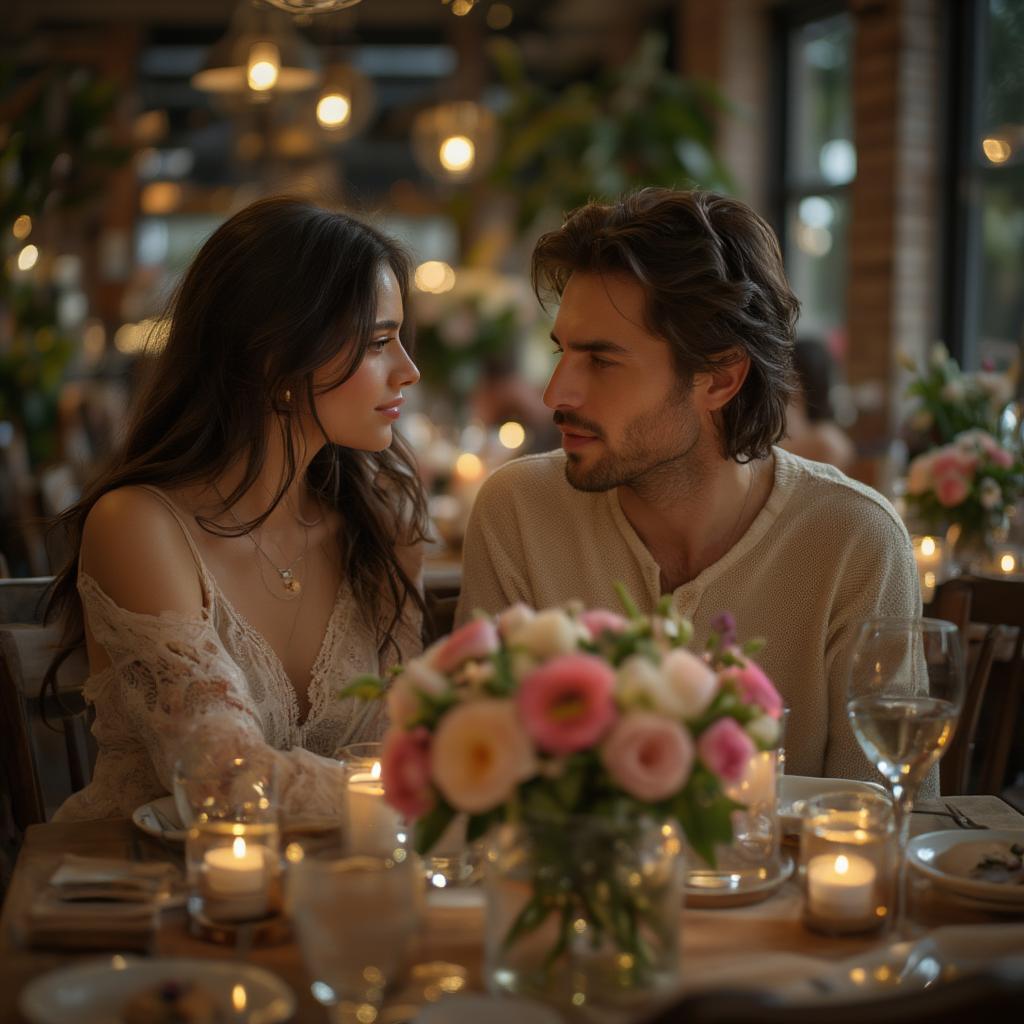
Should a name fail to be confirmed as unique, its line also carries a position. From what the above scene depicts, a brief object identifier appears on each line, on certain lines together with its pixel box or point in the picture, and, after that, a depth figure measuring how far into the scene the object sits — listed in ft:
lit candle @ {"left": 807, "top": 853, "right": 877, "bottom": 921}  4.31
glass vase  3.59
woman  6.63
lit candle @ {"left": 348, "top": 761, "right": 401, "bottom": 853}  4.42
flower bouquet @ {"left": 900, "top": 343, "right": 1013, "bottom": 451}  11.69
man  6.93
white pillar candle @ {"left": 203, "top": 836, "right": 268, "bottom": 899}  4.23
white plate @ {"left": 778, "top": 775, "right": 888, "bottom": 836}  5.31
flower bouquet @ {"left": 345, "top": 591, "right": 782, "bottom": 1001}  3.51
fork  5.34
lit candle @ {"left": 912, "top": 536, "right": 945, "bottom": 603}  10.05
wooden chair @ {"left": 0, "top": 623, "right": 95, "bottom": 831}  6.33
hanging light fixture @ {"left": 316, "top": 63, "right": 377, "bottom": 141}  18.51
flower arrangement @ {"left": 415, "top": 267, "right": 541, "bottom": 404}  21.67
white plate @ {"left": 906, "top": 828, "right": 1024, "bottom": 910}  4.52
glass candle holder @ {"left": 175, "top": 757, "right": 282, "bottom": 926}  4.23
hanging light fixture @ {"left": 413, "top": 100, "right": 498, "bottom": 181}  19.56
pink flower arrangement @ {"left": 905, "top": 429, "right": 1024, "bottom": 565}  10.54
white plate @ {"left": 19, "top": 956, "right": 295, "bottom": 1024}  3.61
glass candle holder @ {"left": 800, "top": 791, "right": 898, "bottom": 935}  4.31
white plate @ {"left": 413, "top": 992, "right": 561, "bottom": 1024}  3.47
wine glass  4.47
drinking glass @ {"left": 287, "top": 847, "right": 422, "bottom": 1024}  3.51
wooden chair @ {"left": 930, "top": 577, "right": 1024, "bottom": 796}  6.70
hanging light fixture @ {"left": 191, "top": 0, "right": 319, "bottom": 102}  15.64
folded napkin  4.10
